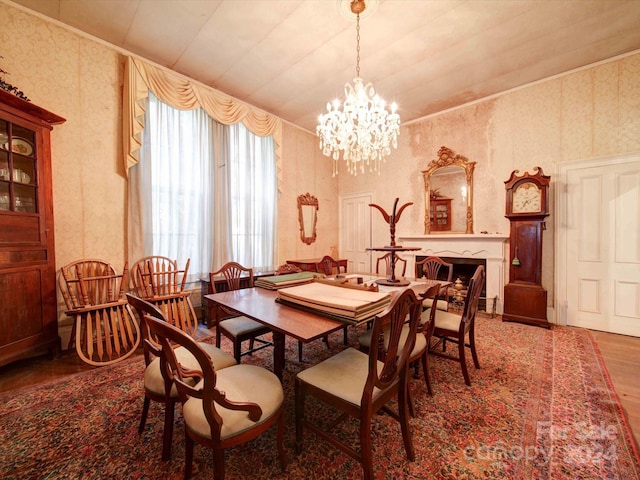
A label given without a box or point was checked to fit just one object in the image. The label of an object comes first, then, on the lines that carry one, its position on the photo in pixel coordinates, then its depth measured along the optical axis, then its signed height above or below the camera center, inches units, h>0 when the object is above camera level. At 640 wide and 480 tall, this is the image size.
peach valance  111.9 +68.6
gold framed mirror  159.5 +24.9
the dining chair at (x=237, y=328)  78.3 -29.5
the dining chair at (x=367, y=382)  45.1 -29.4
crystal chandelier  95.5 +42.1
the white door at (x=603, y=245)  117.6 -7.0
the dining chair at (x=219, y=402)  37.2 -28.7
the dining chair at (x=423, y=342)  66.1 -30.1
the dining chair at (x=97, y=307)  92.9 -26.2
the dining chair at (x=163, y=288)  111.6 -23.2
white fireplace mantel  146.1 -10.5
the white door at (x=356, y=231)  207.6 +2.2
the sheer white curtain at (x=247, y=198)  147.2 +22.7
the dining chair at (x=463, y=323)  78.1 -29.6
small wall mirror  194.1 +13.6
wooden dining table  48.5 -17.7
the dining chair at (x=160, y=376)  47.7 -29.3
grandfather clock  129.4 -8.2
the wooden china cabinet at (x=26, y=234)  82.3 +1.3
